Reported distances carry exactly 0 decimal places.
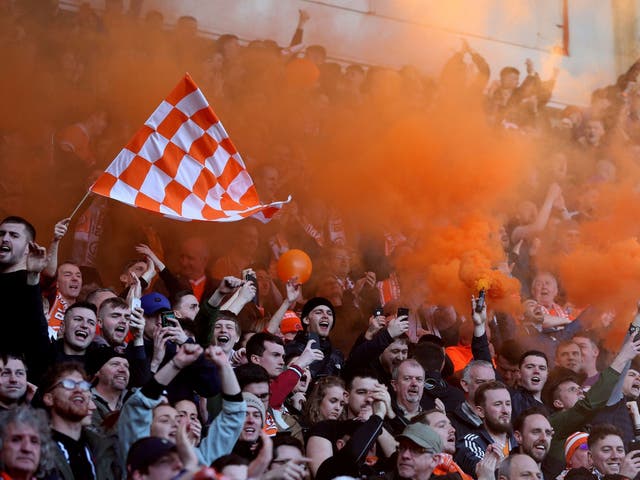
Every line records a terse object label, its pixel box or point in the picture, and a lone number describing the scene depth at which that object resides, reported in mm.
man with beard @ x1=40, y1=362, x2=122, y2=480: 9906
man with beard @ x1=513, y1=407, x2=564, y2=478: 13141
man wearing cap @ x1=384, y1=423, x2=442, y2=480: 11625
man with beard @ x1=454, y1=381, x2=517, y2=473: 13501
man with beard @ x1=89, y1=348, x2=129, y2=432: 11234
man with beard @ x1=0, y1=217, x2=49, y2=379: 11305
